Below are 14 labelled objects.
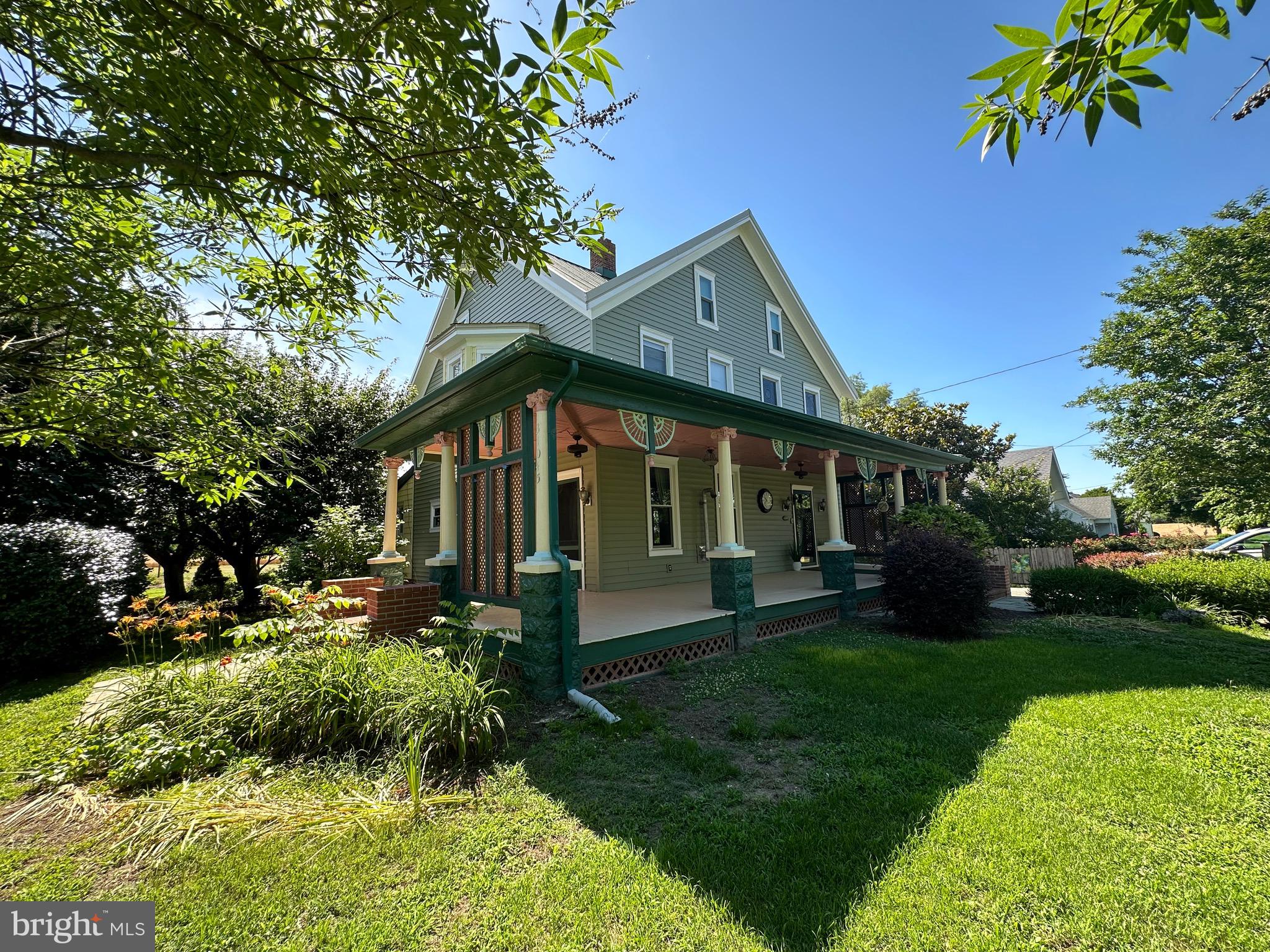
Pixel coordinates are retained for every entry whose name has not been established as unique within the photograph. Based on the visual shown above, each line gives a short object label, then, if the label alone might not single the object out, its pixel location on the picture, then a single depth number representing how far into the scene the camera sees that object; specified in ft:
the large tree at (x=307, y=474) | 34.24
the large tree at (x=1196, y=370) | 42.63
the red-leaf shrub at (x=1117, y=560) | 33.49
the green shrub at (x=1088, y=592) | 29.58
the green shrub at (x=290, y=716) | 11.12
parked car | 45.27
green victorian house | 17.06
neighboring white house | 101.55
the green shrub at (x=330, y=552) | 31.55
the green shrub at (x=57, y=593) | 18.63
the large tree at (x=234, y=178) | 7.32
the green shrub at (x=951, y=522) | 32.27
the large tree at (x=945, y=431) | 73.20
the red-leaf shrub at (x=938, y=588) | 23.84
